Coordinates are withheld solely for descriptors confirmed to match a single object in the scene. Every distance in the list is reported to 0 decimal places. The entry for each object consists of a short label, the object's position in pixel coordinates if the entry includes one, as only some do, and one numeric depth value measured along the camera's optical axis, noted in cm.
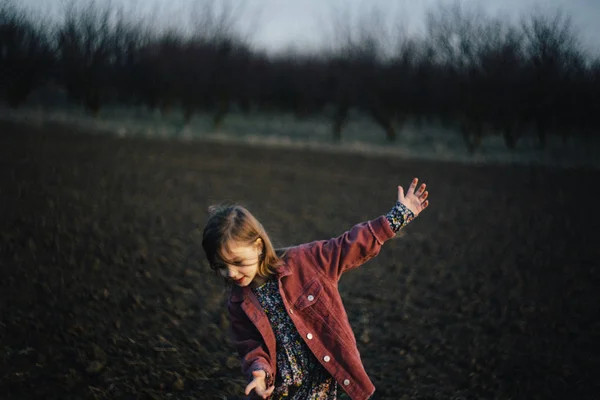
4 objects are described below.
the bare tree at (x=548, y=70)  2905
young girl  288
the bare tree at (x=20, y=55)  2475
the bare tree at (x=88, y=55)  3089
